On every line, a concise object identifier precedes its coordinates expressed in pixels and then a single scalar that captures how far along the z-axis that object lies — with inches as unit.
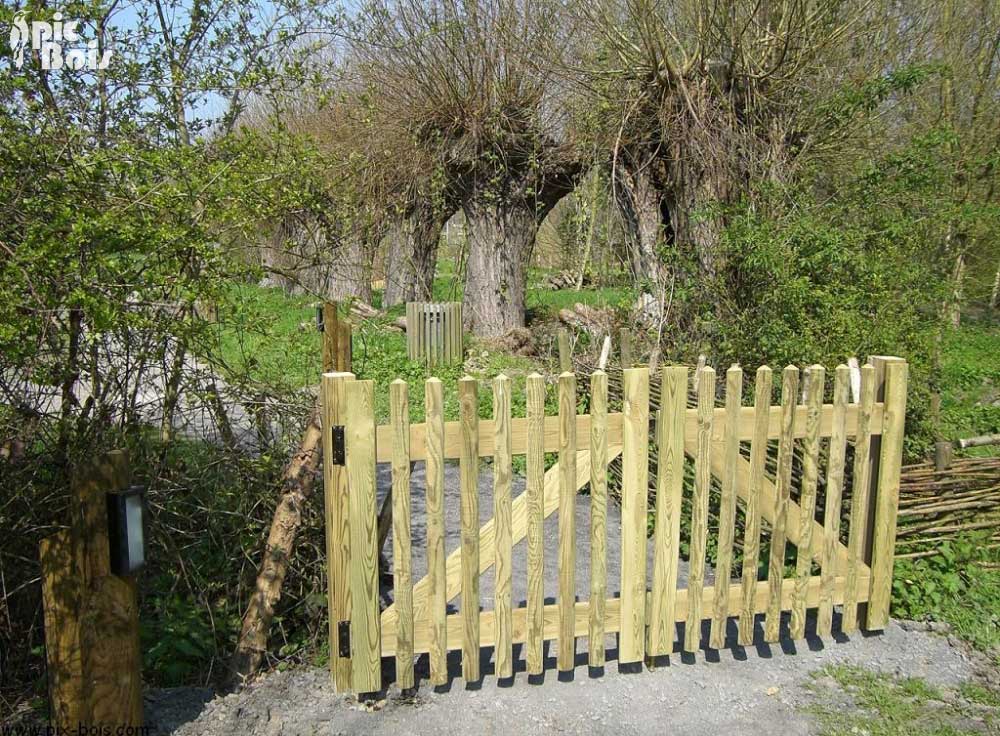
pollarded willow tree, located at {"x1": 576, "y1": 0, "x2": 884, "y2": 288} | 334.3
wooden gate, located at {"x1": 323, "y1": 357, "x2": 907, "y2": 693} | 126.8
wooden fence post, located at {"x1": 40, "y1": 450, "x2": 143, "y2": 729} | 102.7
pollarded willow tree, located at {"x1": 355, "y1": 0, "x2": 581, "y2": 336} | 466.9
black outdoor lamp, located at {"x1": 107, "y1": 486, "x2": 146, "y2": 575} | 101.1
